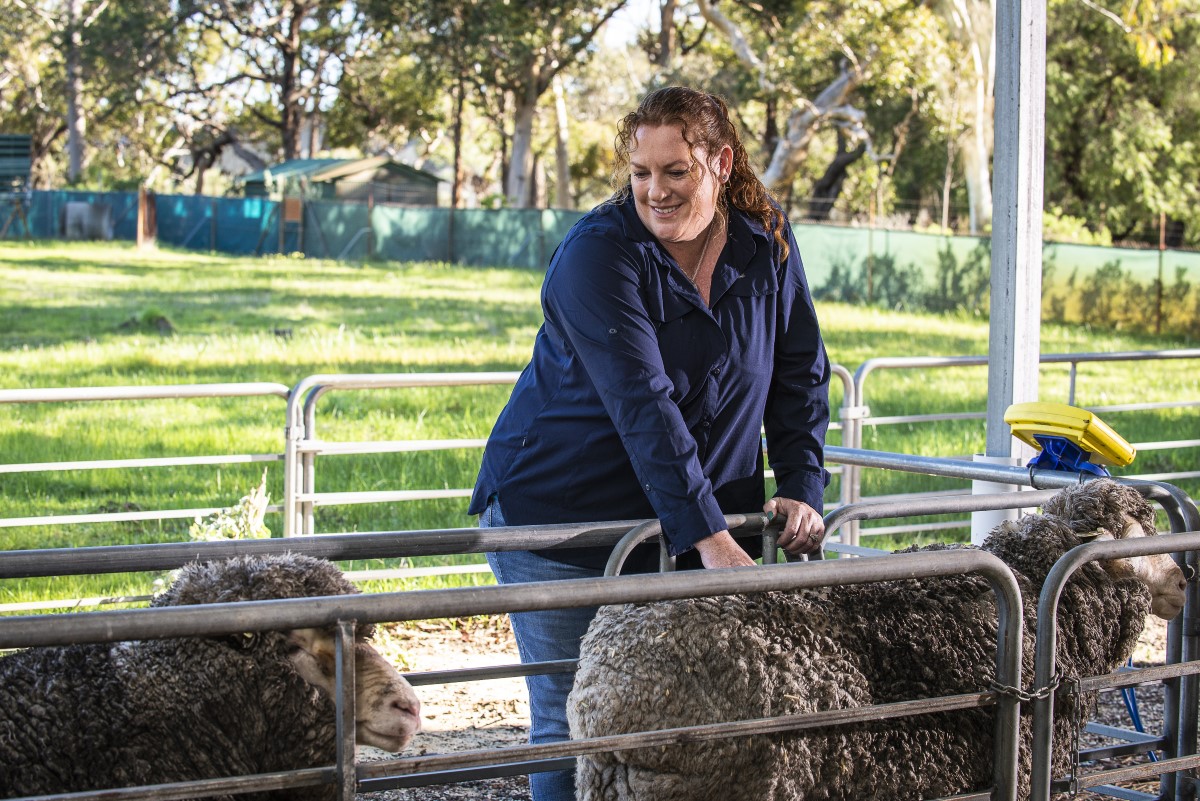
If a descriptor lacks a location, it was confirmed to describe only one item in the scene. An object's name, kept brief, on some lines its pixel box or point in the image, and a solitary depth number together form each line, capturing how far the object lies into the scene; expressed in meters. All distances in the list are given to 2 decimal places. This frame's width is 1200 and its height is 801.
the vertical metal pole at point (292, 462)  6.12
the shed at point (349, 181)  49.78
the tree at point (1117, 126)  35.62
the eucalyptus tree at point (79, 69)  51.78
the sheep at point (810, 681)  2.61
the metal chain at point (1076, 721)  2.92
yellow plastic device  3.68
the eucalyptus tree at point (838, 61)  27.94
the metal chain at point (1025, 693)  2.74
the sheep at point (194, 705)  2.29
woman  2.95
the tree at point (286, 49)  54.47
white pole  4.95
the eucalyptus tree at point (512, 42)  41.06
